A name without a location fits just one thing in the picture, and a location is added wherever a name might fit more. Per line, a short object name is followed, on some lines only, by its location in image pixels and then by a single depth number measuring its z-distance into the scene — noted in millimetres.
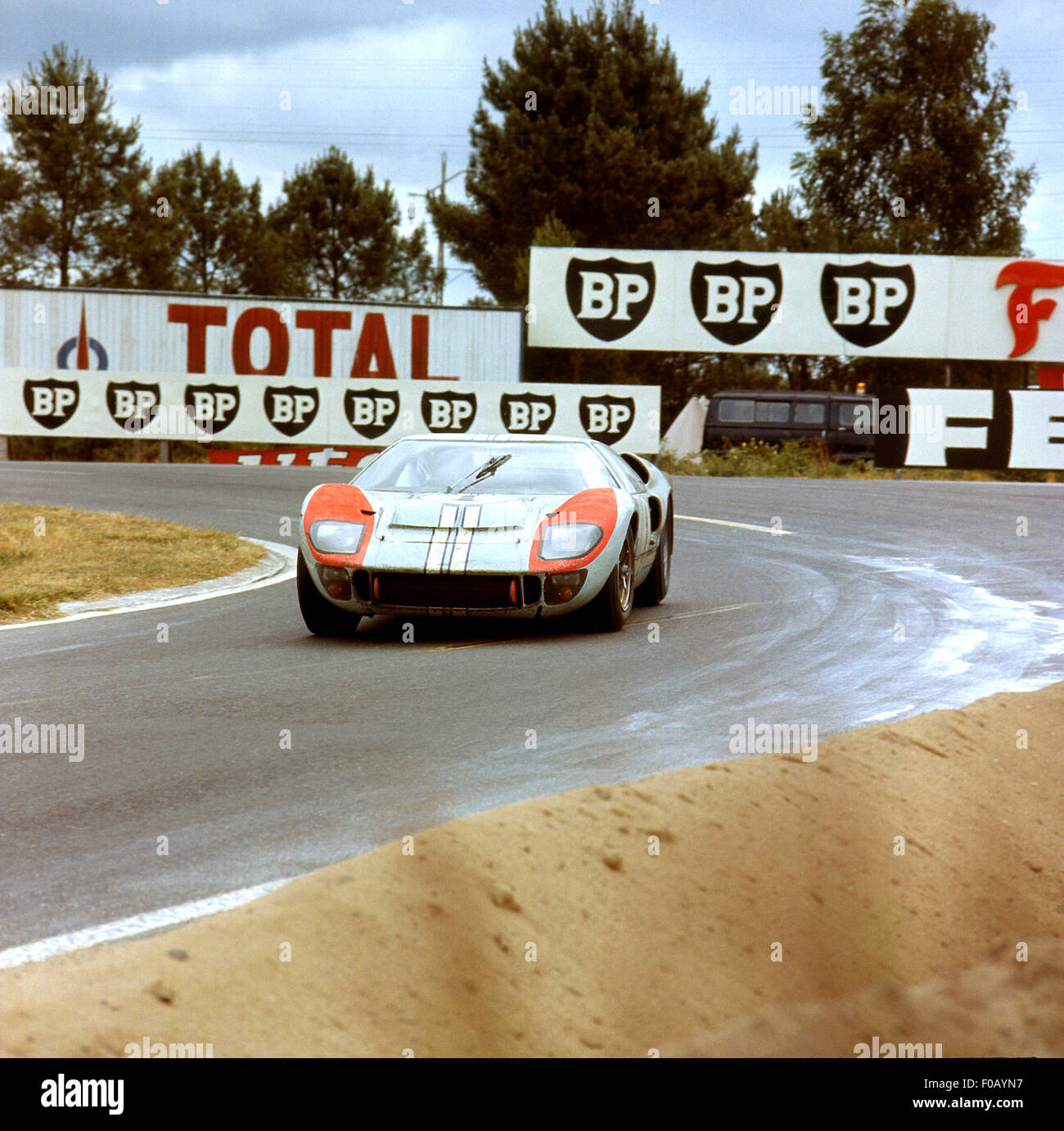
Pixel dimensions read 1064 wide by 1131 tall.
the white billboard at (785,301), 32688
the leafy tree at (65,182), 49219
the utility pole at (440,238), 51844
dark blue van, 38125
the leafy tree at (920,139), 53312
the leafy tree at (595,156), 46469
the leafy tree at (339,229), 55031
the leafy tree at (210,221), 52531
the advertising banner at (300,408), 28500
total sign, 32562
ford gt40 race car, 7836
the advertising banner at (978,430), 26578
